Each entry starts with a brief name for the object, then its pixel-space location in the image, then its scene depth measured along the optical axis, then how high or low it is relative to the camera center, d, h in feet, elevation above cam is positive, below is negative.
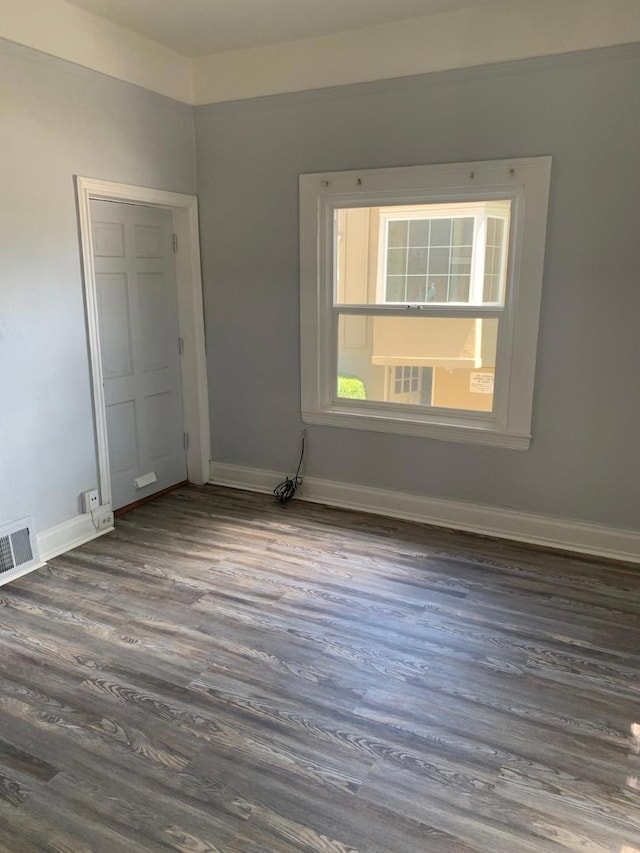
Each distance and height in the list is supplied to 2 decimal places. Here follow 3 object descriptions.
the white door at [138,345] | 12.26 -1.27
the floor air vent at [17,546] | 10.24 -4.37
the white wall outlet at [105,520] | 12.07 -4.58
